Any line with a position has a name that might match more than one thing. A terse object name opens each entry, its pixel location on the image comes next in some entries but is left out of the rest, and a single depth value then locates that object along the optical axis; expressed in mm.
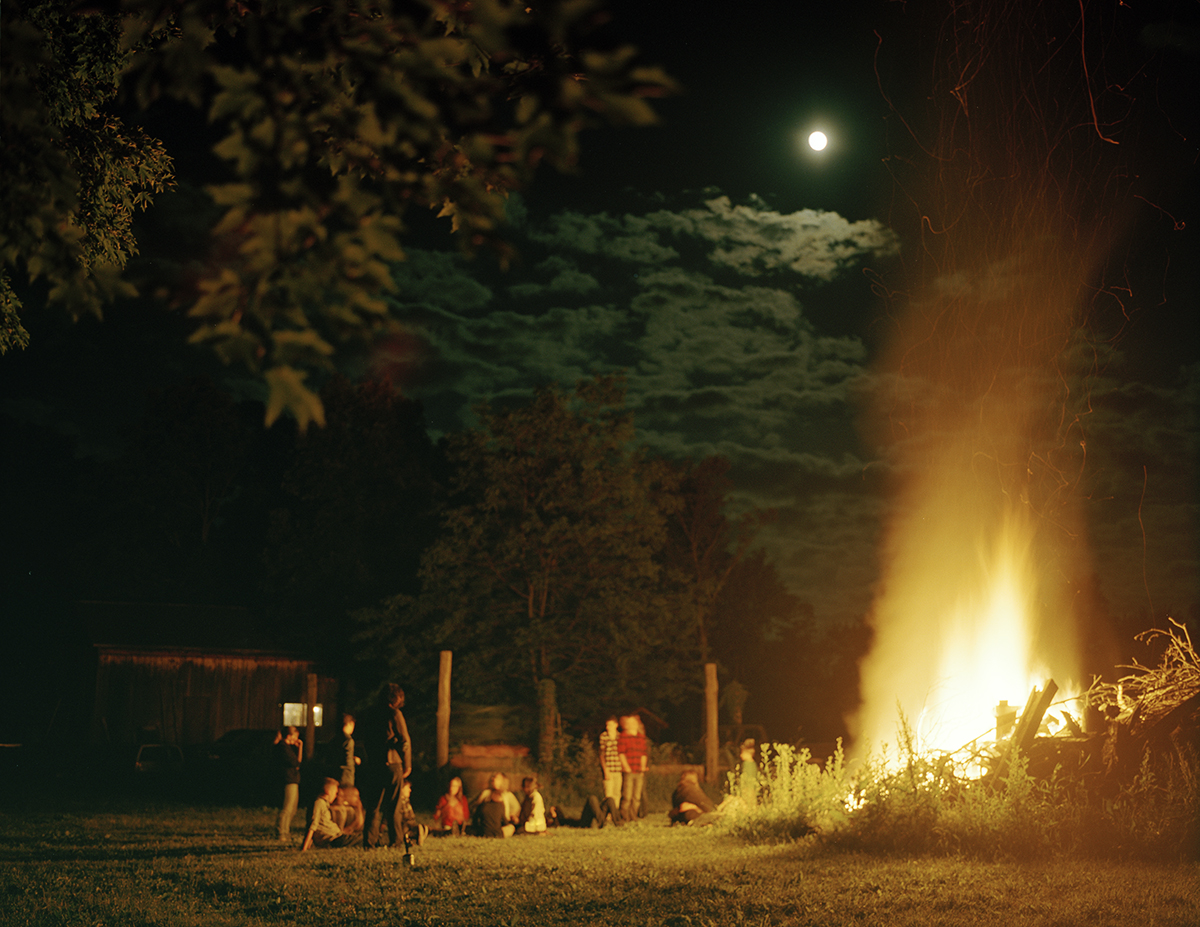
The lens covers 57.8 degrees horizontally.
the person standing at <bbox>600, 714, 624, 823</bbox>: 18125
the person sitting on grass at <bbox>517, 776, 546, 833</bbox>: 16188
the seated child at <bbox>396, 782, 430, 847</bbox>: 13039
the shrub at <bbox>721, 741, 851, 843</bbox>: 13969
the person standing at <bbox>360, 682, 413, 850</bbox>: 13219
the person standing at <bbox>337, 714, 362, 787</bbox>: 14288
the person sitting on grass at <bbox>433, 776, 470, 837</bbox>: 15906
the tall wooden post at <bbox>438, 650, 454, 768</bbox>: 19766
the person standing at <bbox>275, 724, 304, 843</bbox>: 13977
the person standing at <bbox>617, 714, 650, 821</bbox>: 18219
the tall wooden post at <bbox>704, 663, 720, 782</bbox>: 23438
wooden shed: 34094
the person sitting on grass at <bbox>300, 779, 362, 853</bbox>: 13541
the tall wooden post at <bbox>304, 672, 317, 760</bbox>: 26125
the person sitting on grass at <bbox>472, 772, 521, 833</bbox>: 16062
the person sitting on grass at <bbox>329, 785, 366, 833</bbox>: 14039
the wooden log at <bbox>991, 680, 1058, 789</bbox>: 14398
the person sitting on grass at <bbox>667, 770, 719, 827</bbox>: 17297
